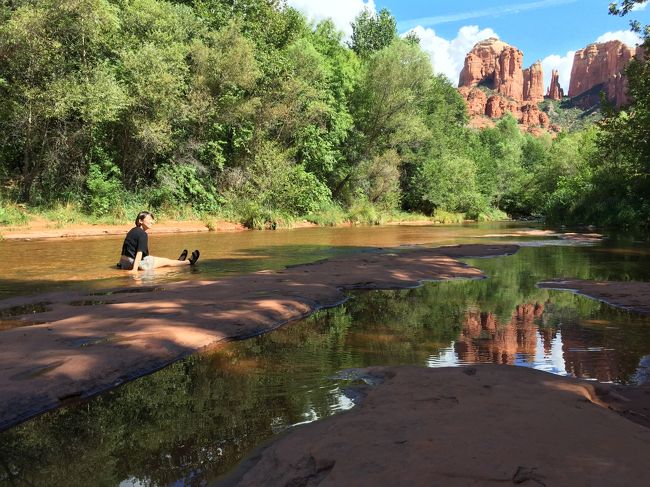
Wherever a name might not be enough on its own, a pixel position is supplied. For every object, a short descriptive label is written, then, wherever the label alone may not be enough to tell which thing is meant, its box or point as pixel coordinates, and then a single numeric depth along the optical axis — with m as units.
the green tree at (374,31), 61.94
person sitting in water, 11.75
